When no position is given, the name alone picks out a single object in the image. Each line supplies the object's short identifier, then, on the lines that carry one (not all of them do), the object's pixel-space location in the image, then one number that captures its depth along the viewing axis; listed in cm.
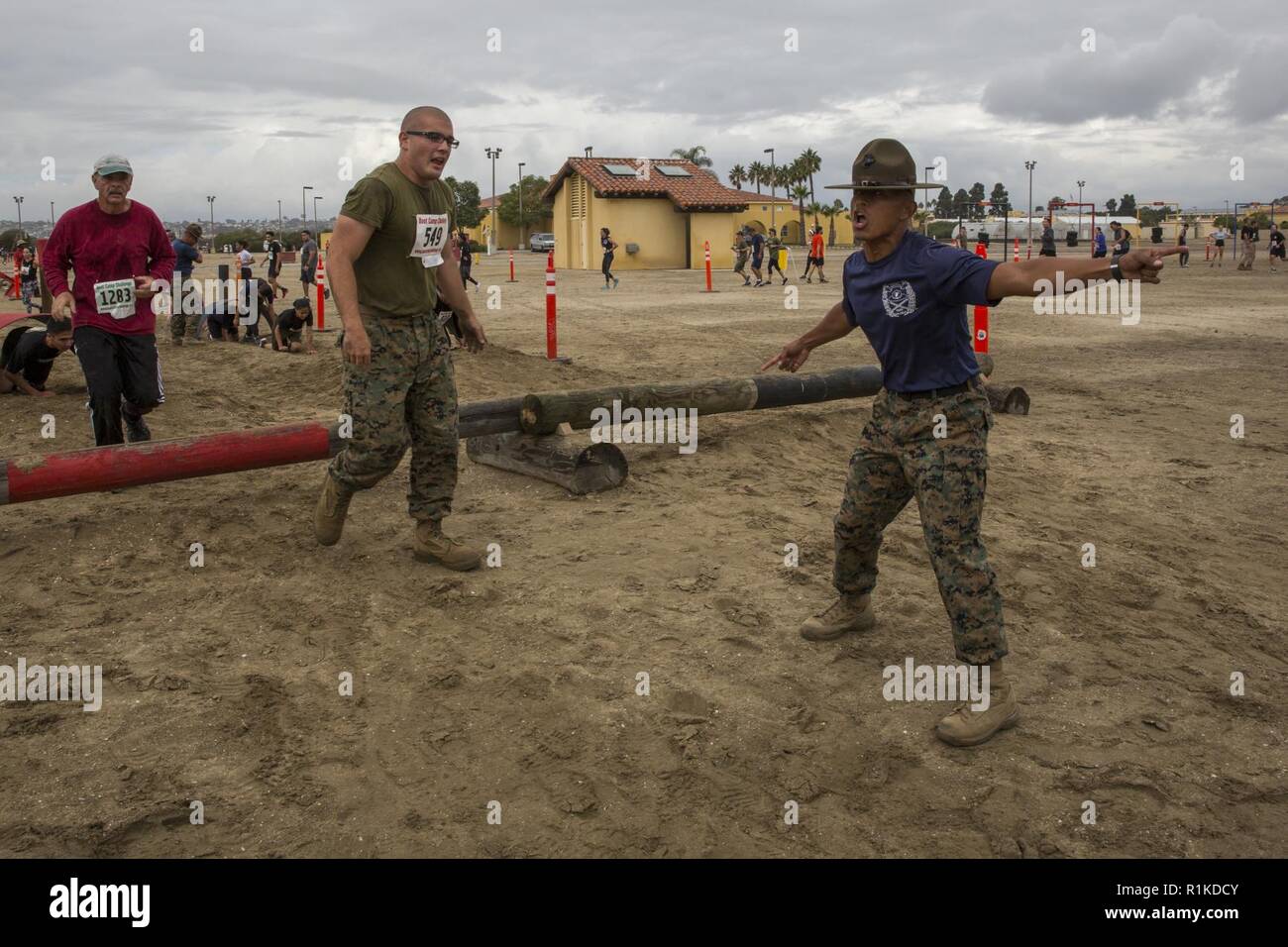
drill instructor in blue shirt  363
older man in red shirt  600
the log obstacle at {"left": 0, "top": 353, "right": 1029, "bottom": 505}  514
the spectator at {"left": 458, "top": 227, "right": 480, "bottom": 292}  2478
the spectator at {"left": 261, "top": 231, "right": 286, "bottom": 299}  2569
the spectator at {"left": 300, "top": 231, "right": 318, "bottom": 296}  2300
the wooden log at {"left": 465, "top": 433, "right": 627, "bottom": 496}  655
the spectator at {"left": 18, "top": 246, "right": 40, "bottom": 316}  2181
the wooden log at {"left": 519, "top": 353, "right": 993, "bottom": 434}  674
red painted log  505
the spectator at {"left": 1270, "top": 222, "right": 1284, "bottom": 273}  3508
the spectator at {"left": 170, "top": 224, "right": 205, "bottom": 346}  1455
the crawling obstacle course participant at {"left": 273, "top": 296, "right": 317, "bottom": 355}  1364
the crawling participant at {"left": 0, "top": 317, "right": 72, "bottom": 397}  892
